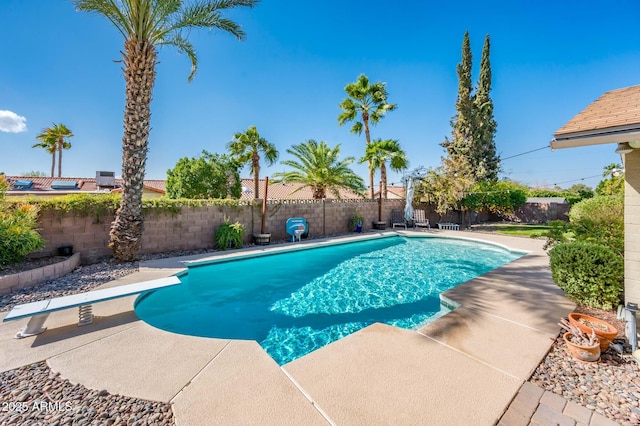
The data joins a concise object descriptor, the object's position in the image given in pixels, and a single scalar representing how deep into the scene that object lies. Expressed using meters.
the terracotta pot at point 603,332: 3.37
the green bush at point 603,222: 5.15
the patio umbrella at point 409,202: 17.73
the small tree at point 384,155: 17.41
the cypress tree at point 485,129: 29.75
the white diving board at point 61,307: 3.79
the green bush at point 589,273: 4.40
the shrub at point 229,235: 11.19
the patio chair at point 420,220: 18.20
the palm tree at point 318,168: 17.39
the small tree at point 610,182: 10.00
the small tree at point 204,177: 16.28
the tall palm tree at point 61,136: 36.84
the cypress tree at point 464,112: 29.62
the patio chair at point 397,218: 18.73
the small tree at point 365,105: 18.89
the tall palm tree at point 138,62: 7.93
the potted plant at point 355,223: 16.45
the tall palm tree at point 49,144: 37.00
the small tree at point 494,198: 19.38
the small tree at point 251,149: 14.62
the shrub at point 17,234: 6.44
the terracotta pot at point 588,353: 3.25
